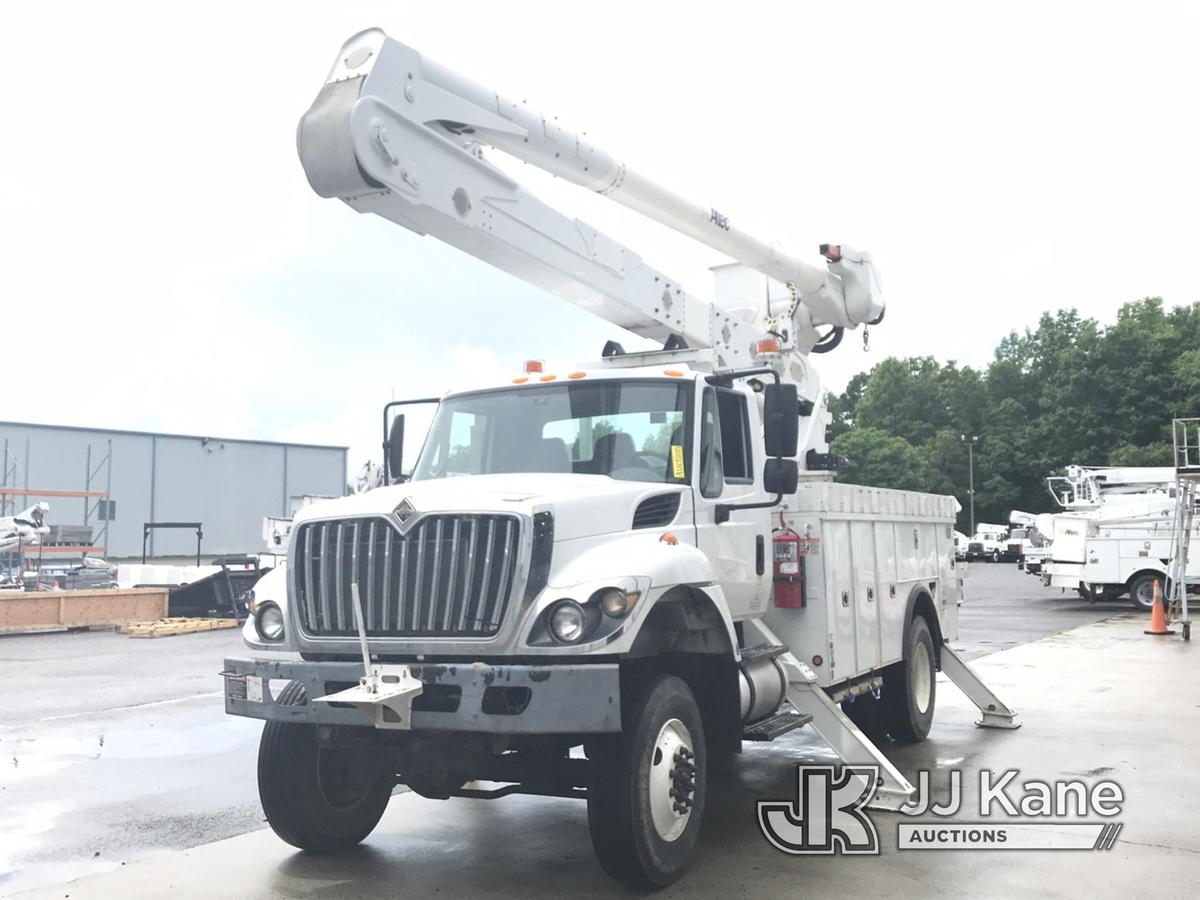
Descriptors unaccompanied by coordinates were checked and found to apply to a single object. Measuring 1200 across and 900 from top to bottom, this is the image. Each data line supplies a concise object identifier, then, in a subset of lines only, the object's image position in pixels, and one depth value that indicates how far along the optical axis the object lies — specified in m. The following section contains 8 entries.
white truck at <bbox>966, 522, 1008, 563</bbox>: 59.44
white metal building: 49.44
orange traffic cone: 20.17
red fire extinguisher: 7.86
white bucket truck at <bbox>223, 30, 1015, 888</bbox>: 5.58
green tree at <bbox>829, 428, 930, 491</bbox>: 87.44
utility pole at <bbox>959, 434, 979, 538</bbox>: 85.38
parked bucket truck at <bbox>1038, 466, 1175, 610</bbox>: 25.70
